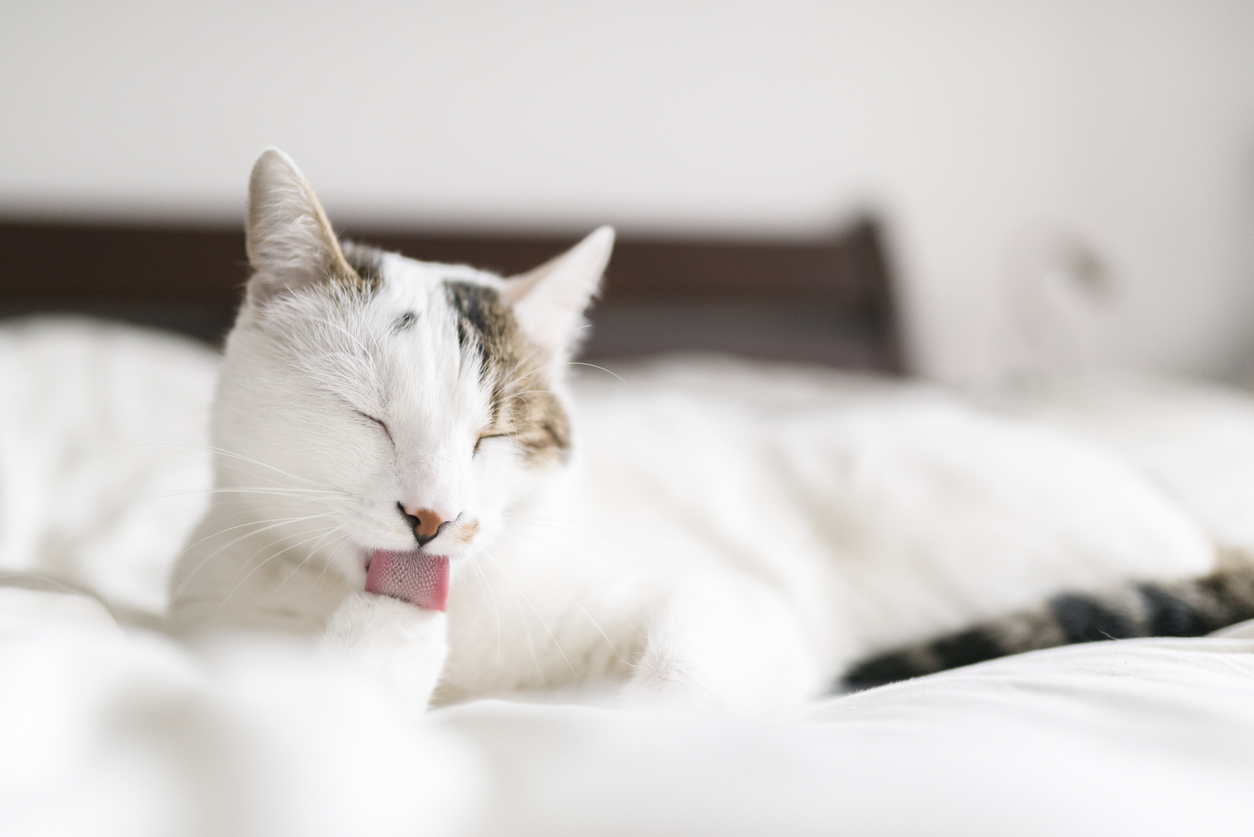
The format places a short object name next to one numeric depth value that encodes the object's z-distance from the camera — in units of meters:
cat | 0.58
